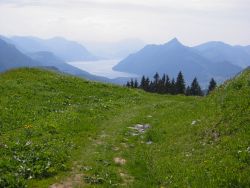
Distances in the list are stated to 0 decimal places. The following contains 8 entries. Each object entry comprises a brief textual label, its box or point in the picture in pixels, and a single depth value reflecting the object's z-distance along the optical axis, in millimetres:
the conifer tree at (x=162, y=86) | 144500
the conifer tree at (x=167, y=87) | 144500
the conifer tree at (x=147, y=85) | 150188
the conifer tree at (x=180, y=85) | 142375
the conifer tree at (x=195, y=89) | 148100
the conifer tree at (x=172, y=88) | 142800
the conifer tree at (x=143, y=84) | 151125
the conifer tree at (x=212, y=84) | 151775
